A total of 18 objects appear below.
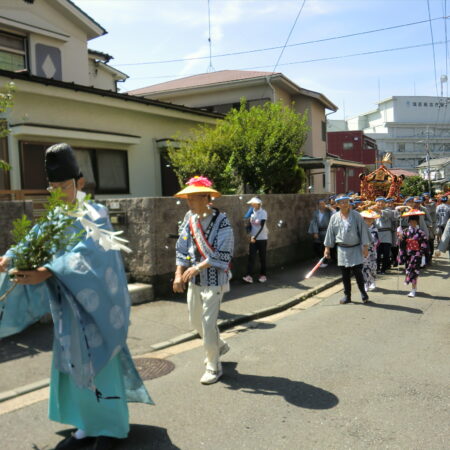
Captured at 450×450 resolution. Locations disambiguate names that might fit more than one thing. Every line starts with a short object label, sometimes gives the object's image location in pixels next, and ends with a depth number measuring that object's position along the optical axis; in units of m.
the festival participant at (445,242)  7.66
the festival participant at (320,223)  12.56
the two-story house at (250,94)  19.84
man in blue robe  3.01
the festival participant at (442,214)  15.02
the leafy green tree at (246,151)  11.62
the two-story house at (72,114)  9.94
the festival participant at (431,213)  13.11
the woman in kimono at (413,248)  8.86
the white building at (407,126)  68.19
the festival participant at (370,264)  9.20
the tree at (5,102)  6.50
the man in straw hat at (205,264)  4.66
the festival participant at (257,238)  9.93
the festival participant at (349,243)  8.14
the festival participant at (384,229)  11.38
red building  46.59
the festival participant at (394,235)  11.79
